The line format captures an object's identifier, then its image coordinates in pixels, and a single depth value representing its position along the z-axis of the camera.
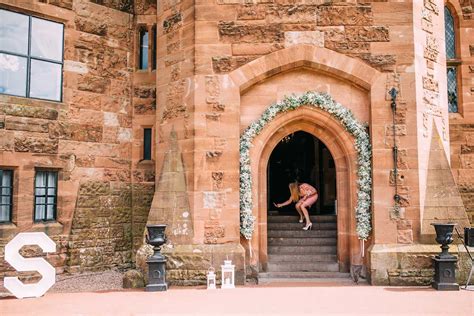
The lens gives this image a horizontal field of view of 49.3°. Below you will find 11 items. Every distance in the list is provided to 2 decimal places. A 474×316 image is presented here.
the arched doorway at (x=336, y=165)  10.04
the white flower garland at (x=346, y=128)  9.81
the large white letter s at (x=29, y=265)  8.24
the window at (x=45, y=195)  10.55
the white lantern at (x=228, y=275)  9.31
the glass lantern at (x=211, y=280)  9.25
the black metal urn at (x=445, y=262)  8.98
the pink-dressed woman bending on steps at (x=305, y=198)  11.71
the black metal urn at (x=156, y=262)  9.09
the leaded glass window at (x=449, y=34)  12.71
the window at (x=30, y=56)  10.27
